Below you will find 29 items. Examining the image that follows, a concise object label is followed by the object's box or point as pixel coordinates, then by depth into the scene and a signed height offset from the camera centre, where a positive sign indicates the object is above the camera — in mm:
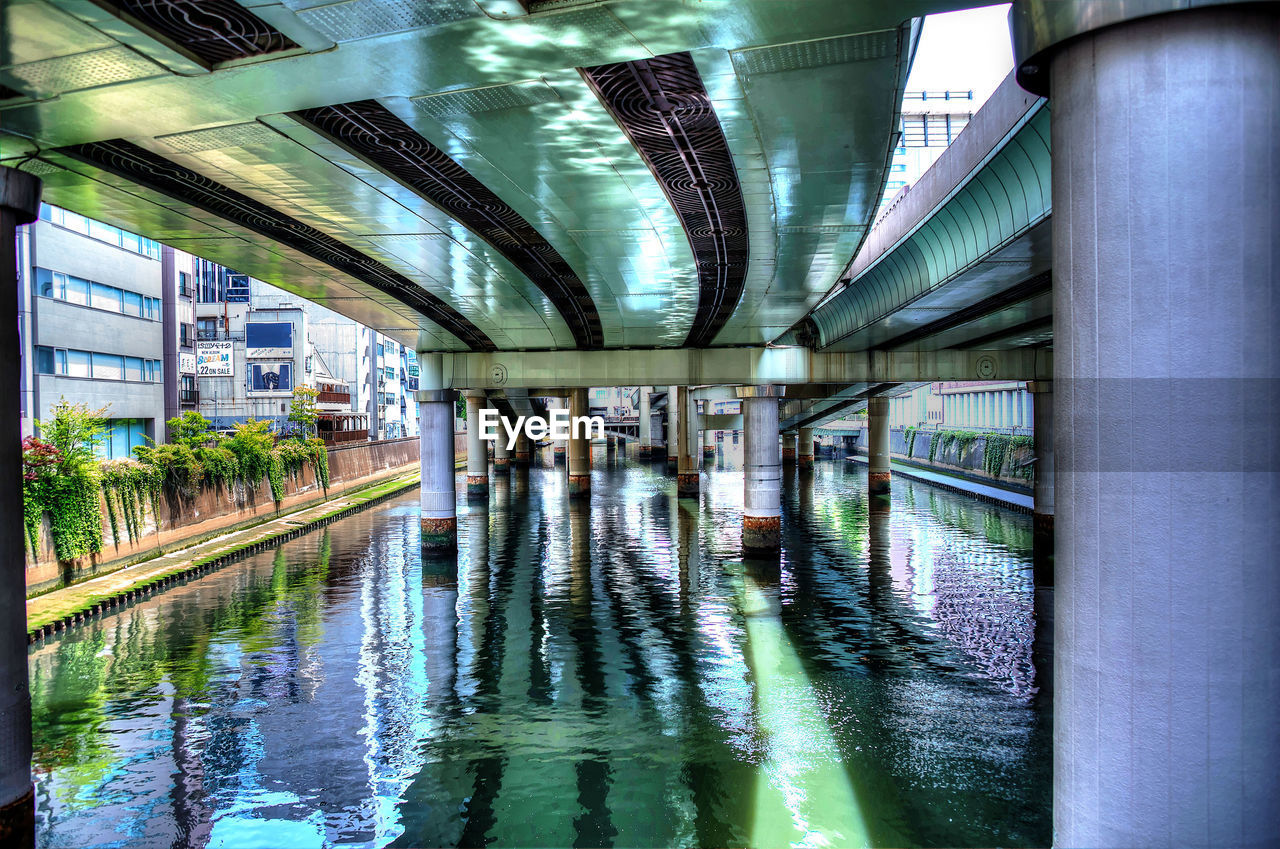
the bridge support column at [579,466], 57509 -3142
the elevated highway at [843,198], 5805 +3558
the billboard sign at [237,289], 76750 +11631
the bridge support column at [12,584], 10555 -1964
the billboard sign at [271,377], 72250 +3602
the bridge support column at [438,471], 34969 -2106
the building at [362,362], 87750 +6101
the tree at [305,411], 51219 +568
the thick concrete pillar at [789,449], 82450 -3091
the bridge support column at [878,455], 56875 -2576
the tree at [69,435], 26438 -354
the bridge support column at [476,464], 57562 -2999
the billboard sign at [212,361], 64562 +4428
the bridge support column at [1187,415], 5781 -17
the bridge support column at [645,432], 99938 -1680
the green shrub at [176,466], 32656 -1697
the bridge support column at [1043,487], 29916 -2779
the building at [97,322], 35781 +4564
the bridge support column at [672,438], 77025 -1906
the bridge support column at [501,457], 81500 -3784
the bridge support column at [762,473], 34094 -2218
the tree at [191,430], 37750 -351
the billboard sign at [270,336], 72688 +6937
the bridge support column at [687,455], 55500 -2393
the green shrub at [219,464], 36625 -1819
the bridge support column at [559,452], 103600 -4265
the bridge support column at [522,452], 86000 -3318
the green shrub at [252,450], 40500 -1330
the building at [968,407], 64812 +683
